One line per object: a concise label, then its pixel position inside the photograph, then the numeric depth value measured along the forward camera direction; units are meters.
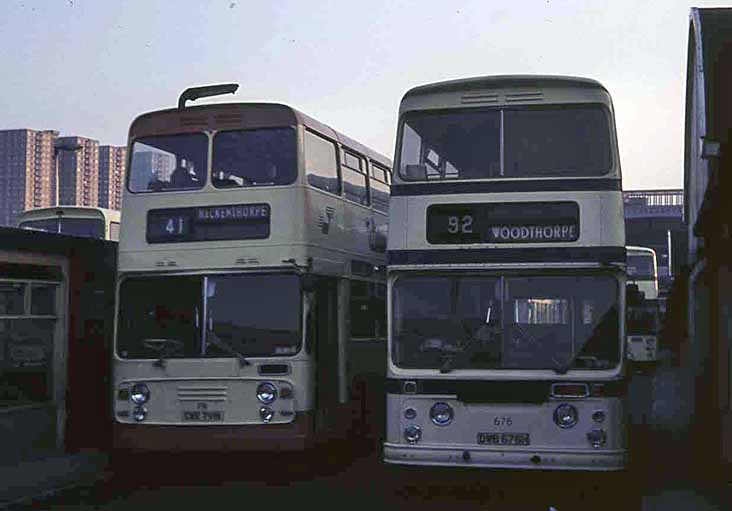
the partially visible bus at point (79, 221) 26.75
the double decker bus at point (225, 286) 13.45
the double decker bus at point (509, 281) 11.46
